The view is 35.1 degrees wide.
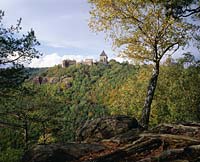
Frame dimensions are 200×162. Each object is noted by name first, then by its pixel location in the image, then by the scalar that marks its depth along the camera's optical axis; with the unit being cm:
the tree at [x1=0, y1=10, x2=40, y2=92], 2008
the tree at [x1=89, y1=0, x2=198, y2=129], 1816
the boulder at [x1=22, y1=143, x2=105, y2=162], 1206
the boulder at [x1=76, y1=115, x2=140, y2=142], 1571
